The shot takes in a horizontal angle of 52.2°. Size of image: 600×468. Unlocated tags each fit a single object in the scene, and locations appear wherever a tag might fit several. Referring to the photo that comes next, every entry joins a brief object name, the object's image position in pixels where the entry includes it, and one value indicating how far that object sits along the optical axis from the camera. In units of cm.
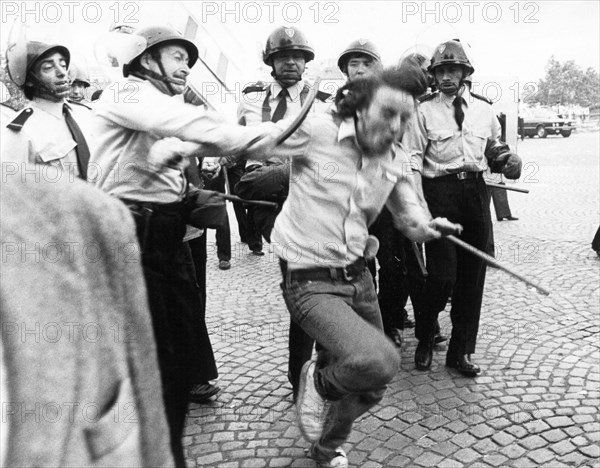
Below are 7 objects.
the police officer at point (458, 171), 374
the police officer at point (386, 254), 428
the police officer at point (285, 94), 342
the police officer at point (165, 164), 230
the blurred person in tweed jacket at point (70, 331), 170
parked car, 3075
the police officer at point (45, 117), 303
